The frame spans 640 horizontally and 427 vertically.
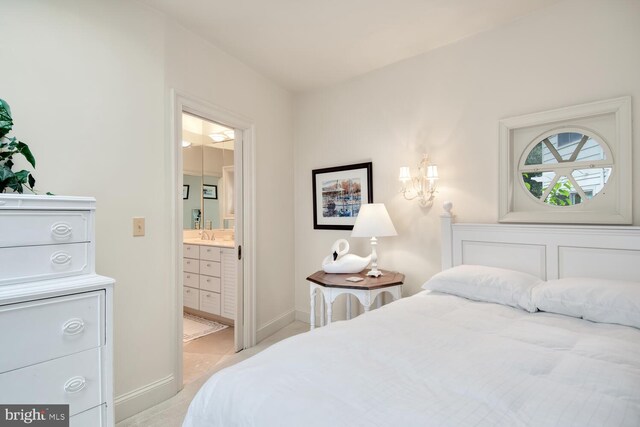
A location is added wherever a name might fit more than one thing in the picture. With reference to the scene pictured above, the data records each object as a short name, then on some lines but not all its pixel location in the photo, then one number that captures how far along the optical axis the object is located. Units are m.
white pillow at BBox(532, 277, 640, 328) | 1.47
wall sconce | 2.61
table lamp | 2.54
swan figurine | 2.70
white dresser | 1.17
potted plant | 1.33
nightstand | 2.34
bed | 0.84
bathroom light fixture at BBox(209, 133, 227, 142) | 4.17
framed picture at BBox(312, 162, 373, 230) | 3.05
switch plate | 2.00
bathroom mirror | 4.29
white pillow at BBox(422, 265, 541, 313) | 1.79
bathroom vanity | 3.50
